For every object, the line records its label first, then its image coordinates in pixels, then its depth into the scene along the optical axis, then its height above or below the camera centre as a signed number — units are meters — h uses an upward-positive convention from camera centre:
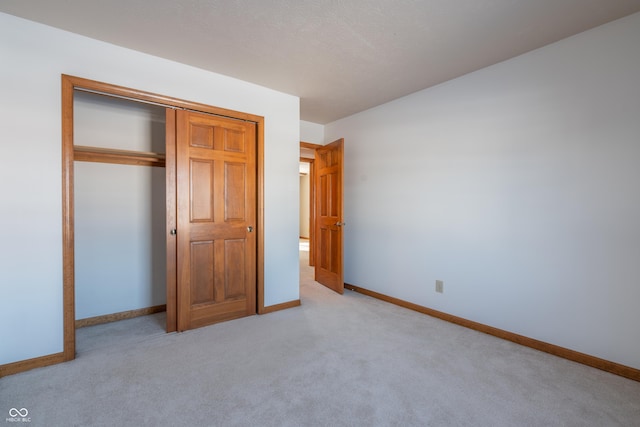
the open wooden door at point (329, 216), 4.18 -0.09
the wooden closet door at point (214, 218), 2.90 -0.09
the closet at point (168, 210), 2.89 -0.01
